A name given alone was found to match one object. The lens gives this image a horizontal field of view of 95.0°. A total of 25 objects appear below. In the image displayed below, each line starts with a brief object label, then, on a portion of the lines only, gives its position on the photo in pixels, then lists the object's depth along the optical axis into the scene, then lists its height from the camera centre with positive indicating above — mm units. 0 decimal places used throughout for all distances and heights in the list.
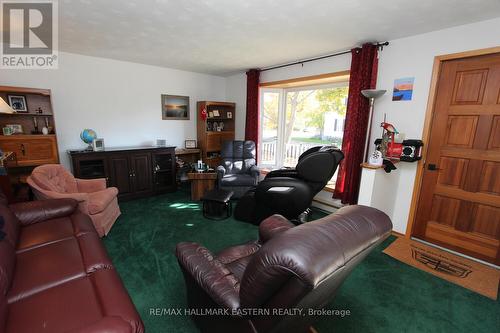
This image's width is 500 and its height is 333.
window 4012 +249
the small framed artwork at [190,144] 4848 -330
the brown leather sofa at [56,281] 1054 -905
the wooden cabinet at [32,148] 3004 -359
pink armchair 2422 -802
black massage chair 2564 -620
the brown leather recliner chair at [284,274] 770 -572
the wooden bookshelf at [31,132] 3021 -142
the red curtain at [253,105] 4449 +507
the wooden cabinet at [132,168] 3512 -706
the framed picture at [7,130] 3024 -135
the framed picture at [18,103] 3115 +245
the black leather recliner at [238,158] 4324 -516
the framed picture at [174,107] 4535 +415
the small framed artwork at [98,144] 3637 -323
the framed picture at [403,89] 2662 +568
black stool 3129 -1098
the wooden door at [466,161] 2256 -219
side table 3930 -915
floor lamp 2695 +466
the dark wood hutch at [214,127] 4777 +40
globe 3590 -189
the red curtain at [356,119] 2895 +223
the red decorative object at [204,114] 4668 +301
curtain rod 2816 +1147
